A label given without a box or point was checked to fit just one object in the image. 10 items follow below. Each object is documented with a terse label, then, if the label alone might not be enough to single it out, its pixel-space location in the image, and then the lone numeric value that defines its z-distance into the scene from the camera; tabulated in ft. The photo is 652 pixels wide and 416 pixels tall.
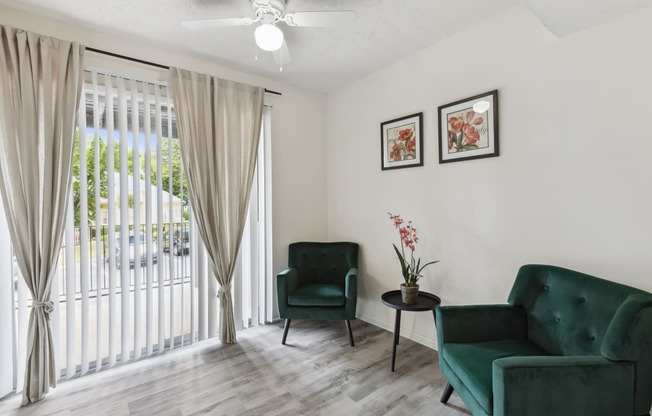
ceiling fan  5.77
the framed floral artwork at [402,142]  9.02
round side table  7.34
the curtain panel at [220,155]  8.59
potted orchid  7.64
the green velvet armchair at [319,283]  8.87
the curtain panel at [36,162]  6.41
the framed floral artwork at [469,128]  7.34
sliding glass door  7.23
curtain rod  7.50
